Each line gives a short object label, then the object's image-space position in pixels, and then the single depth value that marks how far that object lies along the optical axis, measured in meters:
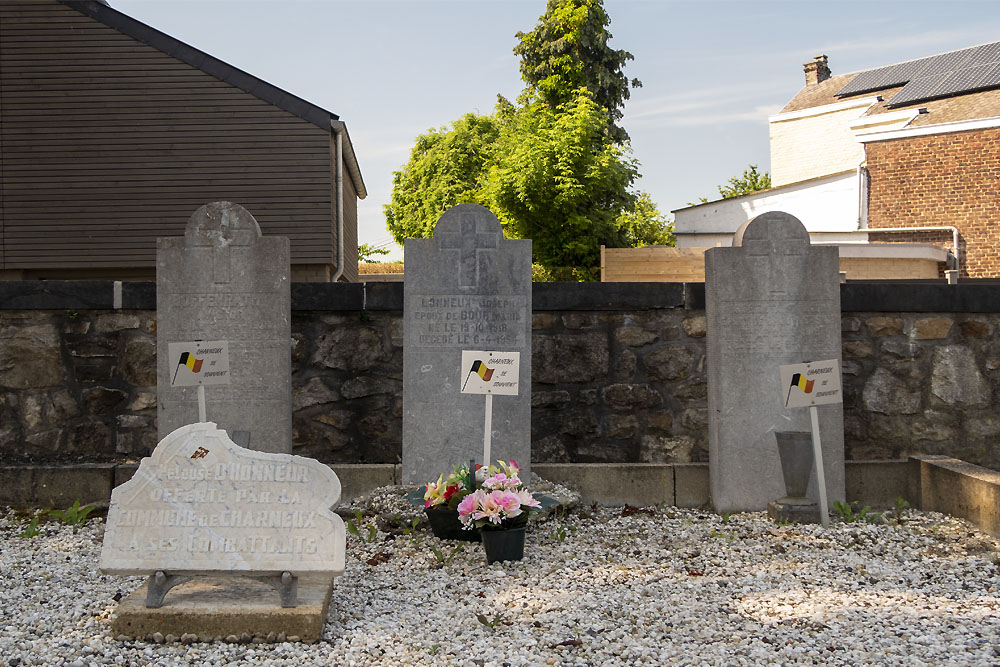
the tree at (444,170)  38.41
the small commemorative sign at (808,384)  5.45
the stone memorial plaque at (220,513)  3.60
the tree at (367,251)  55.69
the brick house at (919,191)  23.16
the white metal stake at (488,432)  5.27
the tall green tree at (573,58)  31.56
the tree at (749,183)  50.84
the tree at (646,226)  28.11
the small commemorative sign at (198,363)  5.49
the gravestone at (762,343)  5.82
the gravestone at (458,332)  5.83
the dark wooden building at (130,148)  14.98
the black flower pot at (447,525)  5.01
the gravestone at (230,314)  5.92
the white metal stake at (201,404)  5.36
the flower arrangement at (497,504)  4.62
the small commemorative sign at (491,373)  5.33
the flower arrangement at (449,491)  4.97
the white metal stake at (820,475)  5.35
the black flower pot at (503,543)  4.67
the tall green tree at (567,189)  25.72
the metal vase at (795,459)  5.41
